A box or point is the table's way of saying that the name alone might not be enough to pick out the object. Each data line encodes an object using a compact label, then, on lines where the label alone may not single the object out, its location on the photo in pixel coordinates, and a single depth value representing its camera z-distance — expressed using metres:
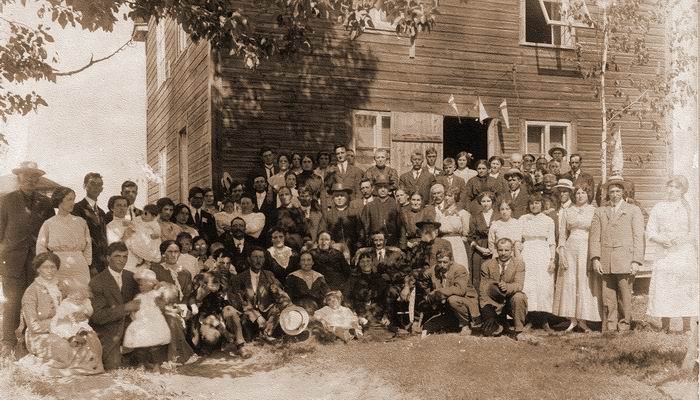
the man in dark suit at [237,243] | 8.44
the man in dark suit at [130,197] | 8.24
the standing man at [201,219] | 8.88
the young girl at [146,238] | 7.84
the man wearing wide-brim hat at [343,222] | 9.13
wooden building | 11.41
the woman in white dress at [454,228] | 8.87
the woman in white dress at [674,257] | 7.43
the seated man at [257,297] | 7.98
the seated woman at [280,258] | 8.55
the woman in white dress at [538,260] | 8.59
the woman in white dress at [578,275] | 8.42
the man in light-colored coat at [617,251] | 8.12
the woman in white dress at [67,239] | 6.99
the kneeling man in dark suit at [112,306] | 6.80
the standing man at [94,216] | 7.70
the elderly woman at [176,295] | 7.19
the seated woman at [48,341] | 6.45
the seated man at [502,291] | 8.24
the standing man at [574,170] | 10.01
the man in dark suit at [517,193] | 9.29
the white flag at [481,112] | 12.49
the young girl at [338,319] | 8.17
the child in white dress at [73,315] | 6.55
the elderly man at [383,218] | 9.12
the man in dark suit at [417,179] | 9.89
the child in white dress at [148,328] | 6.93
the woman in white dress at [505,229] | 8.74
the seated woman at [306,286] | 8.43
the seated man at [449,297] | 8.35
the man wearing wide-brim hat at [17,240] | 7.02
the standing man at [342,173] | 10.09
